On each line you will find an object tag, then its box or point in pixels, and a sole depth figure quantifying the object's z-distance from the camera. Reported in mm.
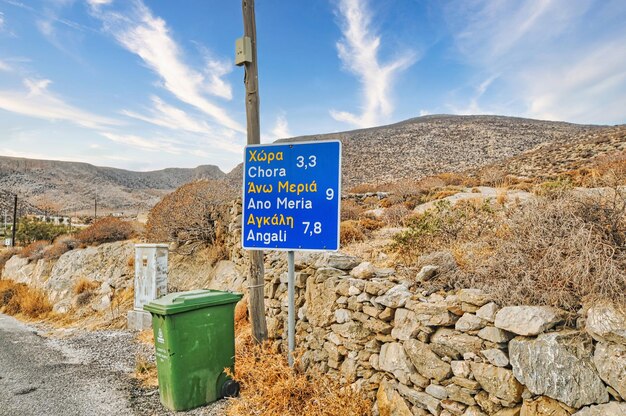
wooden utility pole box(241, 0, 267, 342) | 5254
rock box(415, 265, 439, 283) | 3844
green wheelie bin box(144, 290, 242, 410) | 4355
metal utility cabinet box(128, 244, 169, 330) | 8961
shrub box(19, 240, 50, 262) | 16370
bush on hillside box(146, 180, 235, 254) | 10906
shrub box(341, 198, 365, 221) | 10133
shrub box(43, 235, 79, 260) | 15109
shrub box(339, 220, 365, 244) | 7551
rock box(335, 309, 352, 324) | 4203
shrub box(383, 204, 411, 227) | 9359
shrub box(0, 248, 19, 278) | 18994
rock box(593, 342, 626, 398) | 2285
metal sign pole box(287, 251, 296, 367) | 4340
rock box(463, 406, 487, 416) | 2871
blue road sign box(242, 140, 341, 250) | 3953
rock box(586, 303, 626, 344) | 2385
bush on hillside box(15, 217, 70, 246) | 28655
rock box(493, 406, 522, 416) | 2693
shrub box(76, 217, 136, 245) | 14883
